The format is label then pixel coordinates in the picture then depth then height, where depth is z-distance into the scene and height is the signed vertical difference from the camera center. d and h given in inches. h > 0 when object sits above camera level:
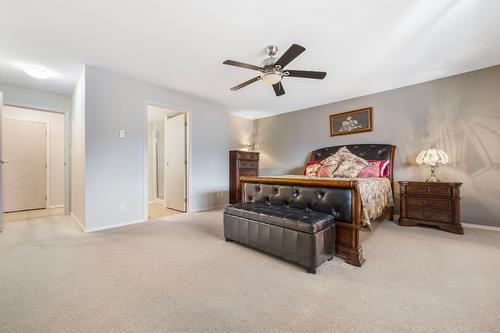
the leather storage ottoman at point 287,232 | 76.3 -26.4
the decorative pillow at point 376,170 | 149.9 -2.9
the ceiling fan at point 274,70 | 97.8 +47.9
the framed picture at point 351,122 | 173.2 +38.4
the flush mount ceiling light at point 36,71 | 125.8 +60.9
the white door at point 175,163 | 181.5 +5.3
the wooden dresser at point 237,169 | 204.2 -1.4
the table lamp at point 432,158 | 131.4 +4.5
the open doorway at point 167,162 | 181.3 +6.3
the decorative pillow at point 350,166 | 147.6 +0.2
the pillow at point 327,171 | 158.2 -3.5
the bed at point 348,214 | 83.7 -19.8
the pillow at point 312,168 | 175.3 -1.1
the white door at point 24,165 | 178.2 +4.7
